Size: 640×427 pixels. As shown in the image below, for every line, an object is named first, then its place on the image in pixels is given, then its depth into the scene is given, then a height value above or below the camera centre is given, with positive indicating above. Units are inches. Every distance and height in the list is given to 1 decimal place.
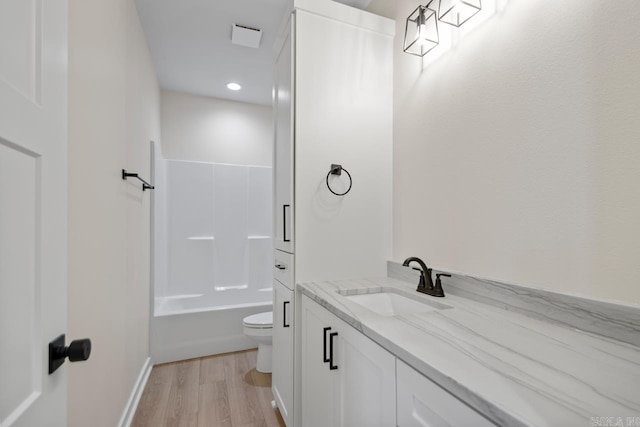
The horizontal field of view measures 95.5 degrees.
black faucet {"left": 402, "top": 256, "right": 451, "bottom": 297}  48.6 -12.0
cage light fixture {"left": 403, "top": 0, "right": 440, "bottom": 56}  54.5 +35.0
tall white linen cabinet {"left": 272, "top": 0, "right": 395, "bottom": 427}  60.2 +12.9
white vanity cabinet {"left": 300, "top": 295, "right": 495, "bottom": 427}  25.0 -19.7
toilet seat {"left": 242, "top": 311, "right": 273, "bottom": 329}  91.2 -35.2
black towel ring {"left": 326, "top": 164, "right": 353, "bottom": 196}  61.7 +9.0
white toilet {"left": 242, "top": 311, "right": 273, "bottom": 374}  90.7 -38.4
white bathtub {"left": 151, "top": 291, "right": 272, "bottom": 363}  98.9 -41.6
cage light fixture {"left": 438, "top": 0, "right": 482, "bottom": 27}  47.3 +34.7
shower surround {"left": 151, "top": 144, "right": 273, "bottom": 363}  103.3 -16.7
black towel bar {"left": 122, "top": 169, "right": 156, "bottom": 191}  63.5 +8.5
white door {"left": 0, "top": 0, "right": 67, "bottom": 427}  19.0 +0.4
